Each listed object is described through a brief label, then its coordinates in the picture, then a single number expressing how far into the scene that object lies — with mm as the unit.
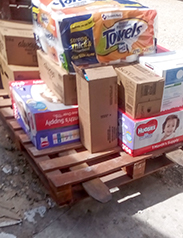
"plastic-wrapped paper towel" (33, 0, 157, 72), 2088
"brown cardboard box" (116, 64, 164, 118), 2041
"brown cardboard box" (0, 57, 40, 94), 2843
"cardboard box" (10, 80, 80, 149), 2262
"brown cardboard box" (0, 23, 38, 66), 2826
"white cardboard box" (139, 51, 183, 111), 2141
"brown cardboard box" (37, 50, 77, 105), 2289
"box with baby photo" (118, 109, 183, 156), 2135
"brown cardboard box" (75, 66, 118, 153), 2049
